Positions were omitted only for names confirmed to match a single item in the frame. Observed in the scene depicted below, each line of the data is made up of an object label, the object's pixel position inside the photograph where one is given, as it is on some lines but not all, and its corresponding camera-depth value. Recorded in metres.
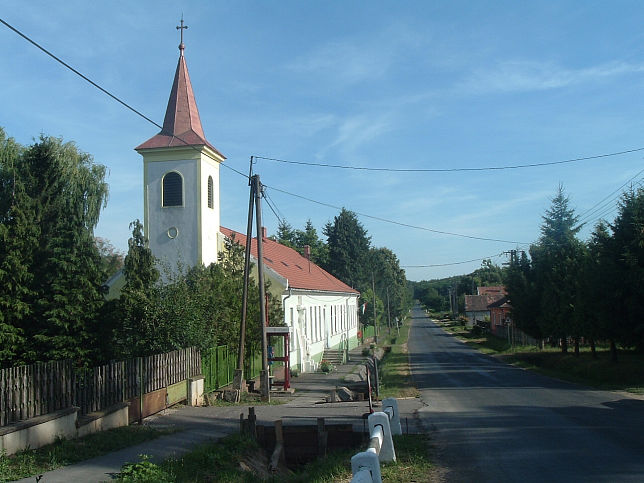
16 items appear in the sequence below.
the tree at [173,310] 18.77
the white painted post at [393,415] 10.92
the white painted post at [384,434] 8.63
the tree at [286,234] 86.24
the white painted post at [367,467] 5.72
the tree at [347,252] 71.19
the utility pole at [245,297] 20.72
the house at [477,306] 97.97
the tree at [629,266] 22.25
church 26.36
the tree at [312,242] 79.25
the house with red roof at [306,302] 30.66
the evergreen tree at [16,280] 21.25
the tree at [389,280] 90.44
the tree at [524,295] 36.81
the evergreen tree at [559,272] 30.59
